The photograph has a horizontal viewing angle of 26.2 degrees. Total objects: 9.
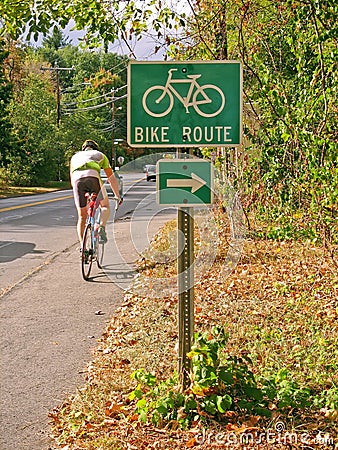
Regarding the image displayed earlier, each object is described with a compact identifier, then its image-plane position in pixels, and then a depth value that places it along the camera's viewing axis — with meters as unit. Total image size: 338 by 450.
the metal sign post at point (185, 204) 4.47
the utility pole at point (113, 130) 61.38
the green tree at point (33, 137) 48.47
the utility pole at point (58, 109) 58.12
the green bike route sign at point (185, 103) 4.39
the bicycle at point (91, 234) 9.62
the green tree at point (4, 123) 37.78
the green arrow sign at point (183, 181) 4.46
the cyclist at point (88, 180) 9.62
